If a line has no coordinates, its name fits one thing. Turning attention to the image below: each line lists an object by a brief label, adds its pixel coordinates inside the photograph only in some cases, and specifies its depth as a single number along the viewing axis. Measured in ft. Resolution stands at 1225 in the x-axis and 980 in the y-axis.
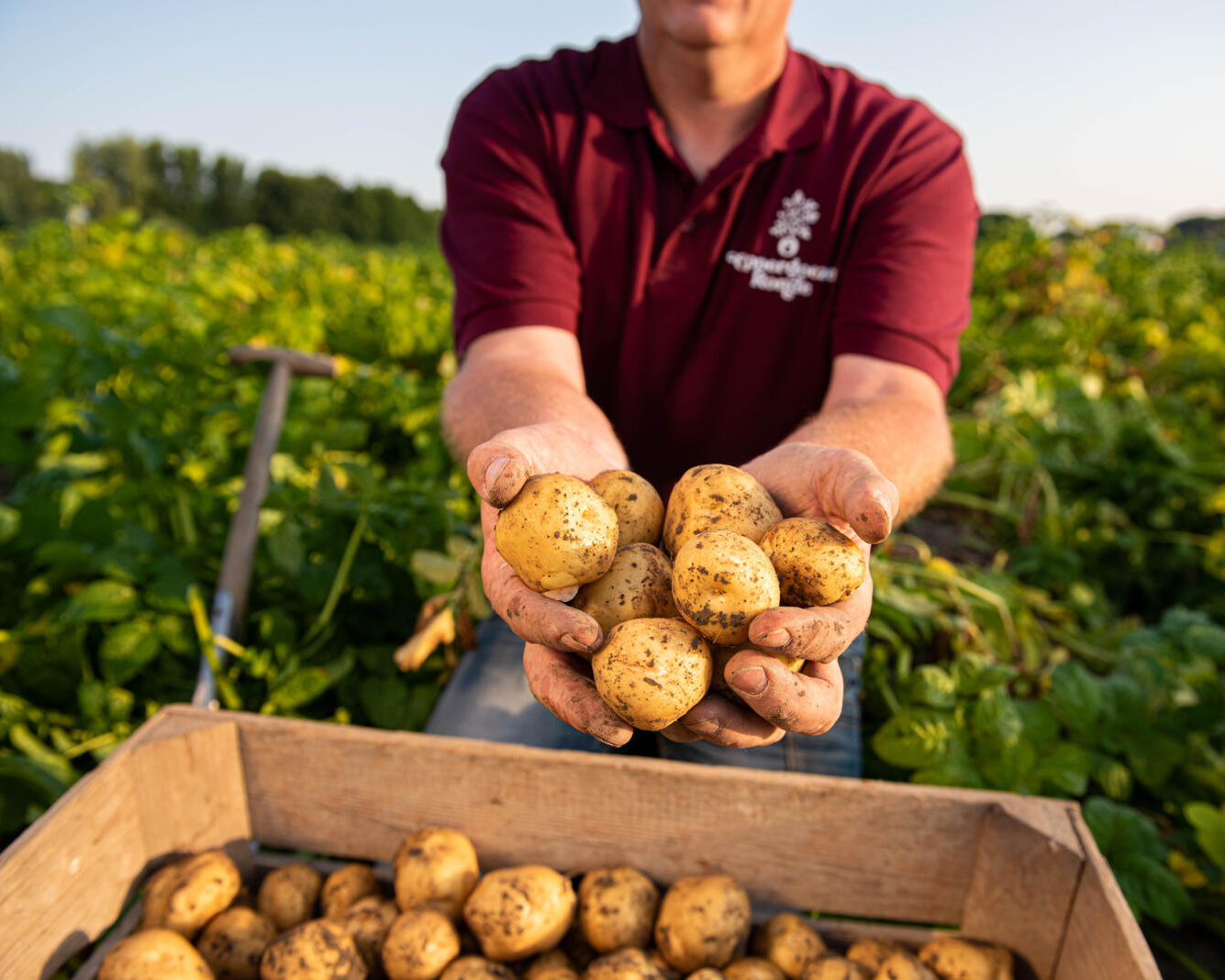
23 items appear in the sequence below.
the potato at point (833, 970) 1.83
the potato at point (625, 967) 1.82
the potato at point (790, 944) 1.91
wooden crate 1.87
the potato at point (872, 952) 1.90
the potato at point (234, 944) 1.87
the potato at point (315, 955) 1.77
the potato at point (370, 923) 1.91
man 2.64
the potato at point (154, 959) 1.73
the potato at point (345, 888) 2.03
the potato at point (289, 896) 2.01
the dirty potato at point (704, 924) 1.89
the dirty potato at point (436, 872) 1.96
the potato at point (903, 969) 1.81
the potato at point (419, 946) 1.84
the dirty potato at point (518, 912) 1.88
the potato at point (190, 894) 1.88
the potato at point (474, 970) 1.82
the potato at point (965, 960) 1.86
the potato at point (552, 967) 1.88
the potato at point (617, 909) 1.93
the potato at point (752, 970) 1.85
